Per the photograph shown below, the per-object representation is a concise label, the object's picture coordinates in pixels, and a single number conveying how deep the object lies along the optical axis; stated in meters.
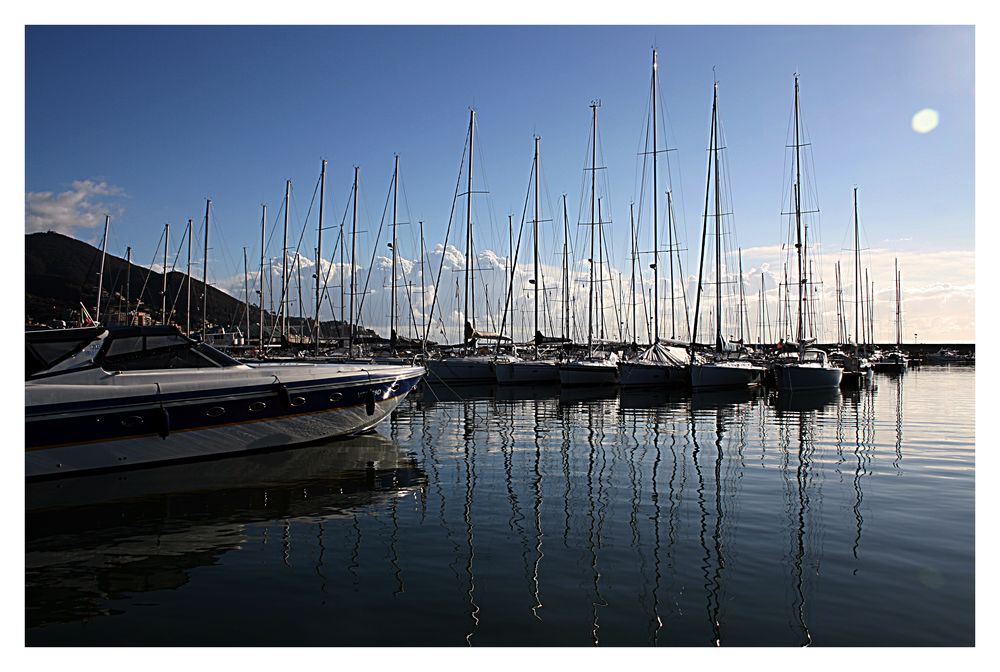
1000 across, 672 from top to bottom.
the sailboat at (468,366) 40.84
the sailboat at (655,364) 36.69
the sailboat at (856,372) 40.97
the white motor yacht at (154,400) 11.08
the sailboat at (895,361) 68.50
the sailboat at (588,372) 38.85
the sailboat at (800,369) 35.12
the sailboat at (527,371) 40.94
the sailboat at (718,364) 35.69
